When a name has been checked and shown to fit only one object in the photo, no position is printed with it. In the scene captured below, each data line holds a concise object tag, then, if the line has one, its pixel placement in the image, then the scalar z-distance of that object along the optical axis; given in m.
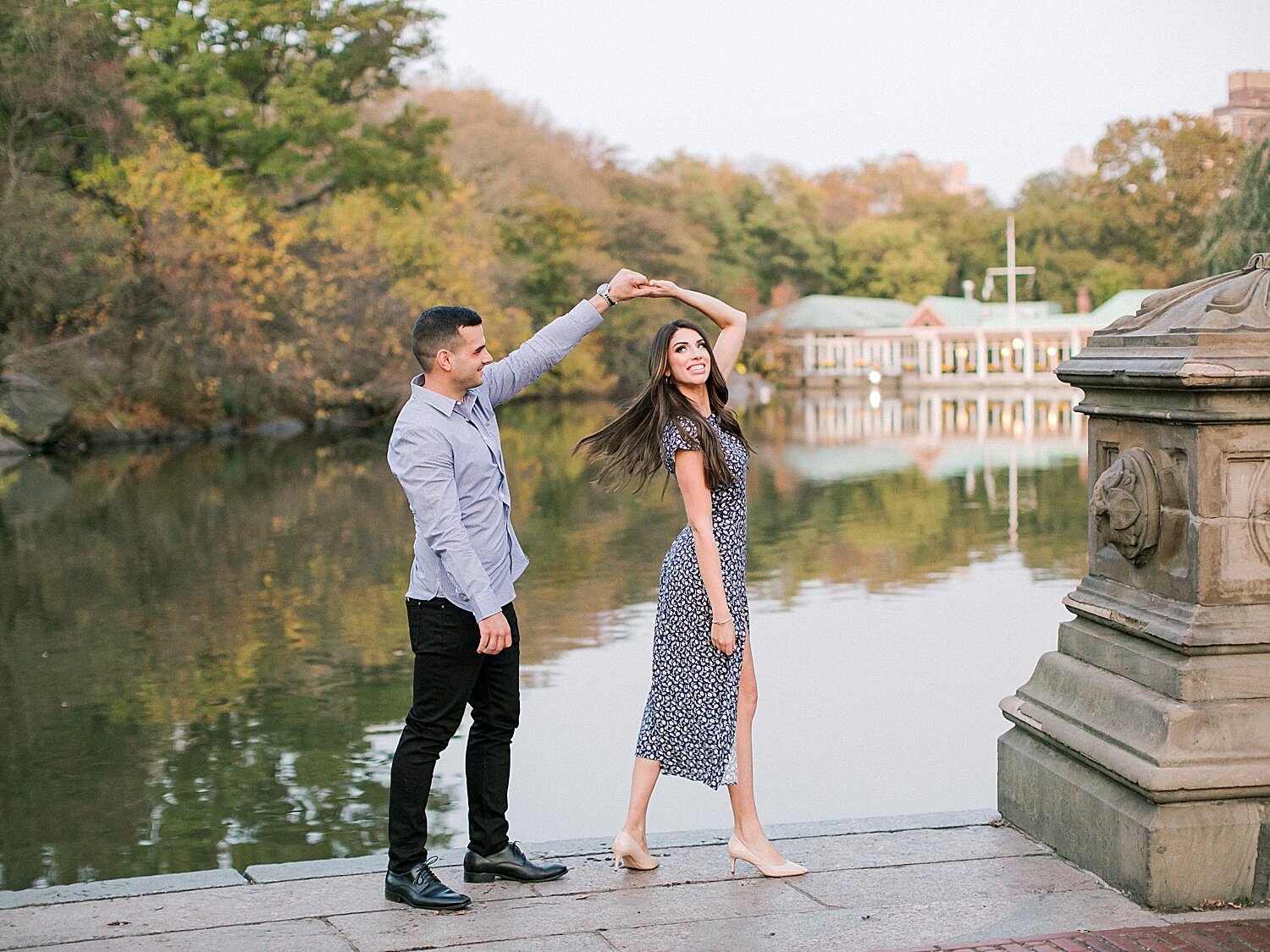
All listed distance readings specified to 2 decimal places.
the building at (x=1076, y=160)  148.88
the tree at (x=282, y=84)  33.62
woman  4.40
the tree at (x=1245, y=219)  27.19
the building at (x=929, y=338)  63.41
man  4.18
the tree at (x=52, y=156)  28.88
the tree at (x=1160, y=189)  70.88
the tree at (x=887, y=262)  74.94
